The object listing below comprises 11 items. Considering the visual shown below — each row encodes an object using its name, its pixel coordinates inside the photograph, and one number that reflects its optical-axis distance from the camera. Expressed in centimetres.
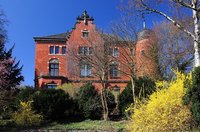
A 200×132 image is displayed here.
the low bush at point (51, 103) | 1346
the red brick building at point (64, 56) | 1852
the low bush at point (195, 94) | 740
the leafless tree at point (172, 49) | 1661
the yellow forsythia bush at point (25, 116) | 1242
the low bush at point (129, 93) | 1349
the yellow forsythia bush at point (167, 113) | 824
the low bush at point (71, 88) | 1761
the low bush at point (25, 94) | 1354
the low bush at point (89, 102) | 1386
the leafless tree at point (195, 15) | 735
